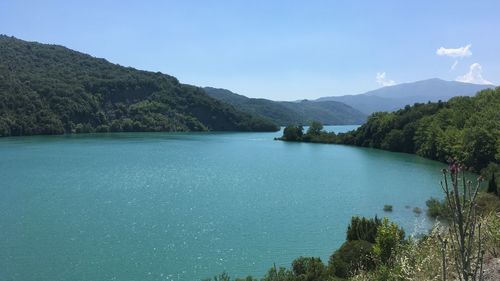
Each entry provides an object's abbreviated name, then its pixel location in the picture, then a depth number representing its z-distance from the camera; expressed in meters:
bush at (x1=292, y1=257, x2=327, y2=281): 16.34
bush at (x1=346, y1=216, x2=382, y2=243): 21.81
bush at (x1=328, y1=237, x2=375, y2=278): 17.03
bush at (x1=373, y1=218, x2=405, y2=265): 15.14
